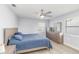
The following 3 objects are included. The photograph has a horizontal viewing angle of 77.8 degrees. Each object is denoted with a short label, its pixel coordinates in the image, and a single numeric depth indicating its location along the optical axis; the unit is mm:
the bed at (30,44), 1728
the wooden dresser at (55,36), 2980
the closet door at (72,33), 2309
